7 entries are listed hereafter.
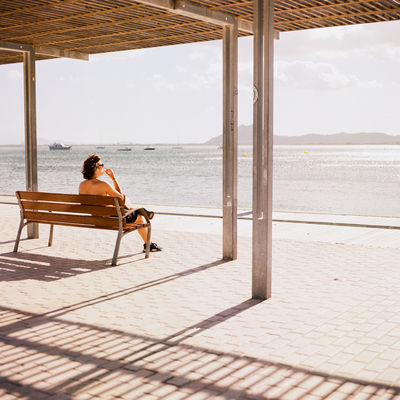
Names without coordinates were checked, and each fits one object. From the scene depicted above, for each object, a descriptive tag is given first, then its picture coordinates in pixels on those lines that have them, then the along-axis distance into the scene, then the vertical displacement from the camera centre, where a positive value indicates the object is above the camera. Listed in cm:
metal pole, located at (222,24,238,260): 777 +22
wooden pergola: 577 +168
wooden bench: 752 -67
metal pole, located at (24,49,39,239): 949 +52
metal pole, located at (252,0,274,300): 571 +14
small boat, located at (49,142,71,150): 17350 +347
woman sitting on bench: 791 -33
